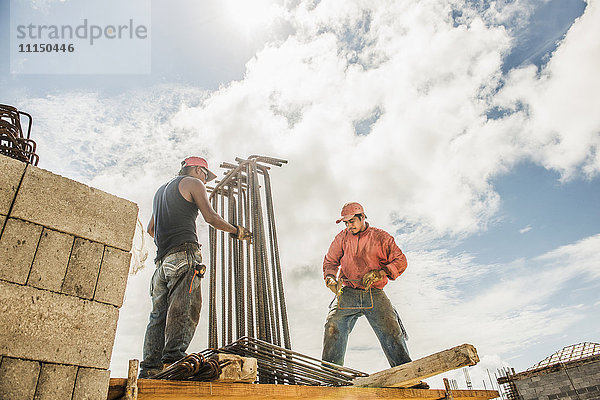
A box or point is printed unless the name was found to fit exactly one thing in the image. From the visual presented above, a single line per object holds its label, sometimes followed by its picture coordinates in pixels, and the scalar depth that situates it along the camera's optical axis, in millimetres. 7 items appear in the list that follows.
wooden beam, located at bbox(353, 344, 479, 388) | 2629
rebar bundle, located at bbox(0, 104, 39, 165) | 2156
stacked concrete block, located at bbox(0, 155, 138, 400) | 1741
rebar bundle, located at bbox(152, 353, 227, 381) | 2086
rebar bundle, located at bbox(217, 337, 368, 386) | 2938
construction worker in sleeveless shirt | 2997
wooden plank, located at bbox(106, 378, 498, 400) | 1953
